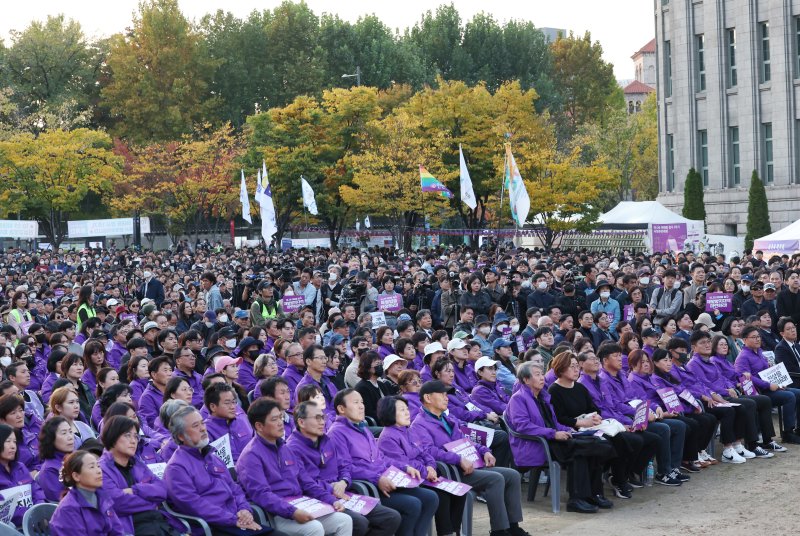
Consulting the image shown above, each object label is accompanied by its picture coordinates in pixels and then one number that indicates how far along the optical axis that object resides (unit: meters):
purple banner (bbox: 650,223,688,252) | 38.59
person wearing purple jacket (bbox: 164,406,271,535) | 8.15
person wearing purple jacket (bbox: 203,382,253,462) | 9.38
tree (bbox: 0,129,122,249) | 56.38
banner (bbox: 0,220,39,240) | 43.50
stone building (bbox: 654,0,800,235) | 45.38
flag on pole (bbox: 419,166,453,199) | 35.65
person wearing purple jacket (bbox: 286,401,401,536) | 8.92
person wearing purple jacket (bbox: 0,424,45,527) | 8.16
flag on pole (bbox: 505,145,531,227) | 28.61
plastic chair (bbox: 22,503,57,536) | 7.62
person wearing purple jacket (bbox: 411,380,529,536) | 9.99
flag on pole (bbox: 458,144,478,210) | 32.94
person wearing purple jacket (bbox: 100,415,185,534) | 7.94
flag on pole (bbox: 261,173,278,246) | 31.36
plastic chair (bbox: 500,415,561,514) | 11.15
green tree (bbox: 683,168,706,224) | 48.00
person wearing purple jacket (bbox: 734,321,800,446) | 14.10
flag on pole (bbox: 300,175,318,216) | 39.15
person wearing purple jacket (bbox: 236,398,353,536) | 8.49
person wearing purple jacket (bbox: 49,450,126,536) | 7.40
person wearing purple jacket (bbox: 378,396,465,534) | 9.72
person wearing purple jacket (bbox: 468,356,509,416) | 12.29
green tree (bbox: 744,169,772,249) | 44.97
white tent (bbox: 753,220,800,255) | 30.47
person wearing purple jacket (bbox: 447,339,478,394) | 12.86
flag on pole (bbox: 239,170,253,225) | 41.84
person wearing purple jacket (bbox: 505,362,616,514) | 11.16
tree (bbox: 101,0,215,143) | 72.94
